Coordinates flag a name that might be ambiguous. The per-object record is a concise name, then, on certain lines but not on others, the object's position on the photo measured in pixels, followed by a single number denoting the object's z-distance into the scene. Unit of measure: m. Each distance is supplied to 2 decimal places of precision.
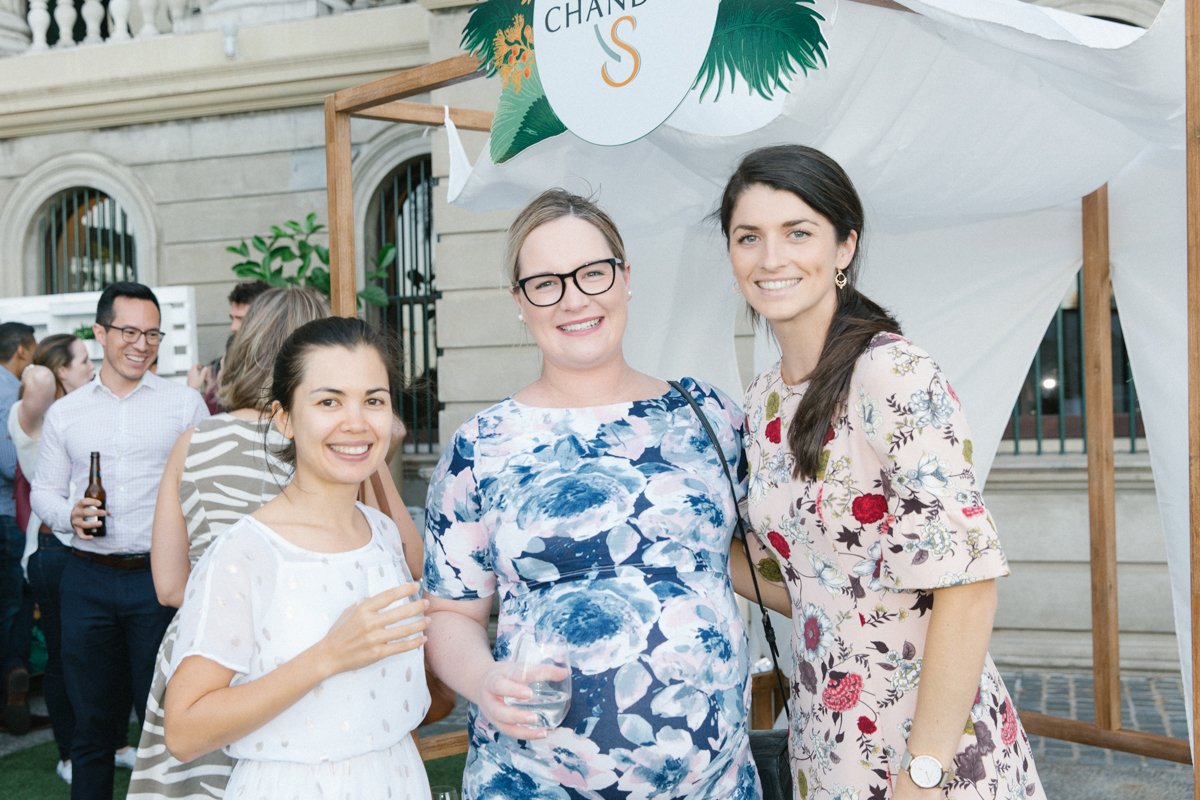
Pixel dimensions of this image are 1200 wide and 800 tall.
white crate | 8.32
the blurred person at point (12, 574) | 5.60
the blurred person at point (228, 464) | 2.96
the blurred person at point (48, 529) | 4.73
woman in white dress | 1.77
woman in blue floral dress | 1.98
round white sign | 2.47
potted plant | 8.62
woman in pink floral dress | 1.78
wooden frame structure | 3.59
